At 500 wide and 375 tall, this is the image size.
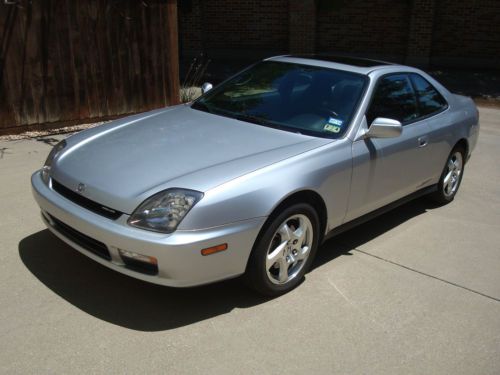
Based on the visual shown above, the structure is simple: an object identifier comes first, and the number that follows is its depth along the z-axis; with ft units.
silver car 10.61
